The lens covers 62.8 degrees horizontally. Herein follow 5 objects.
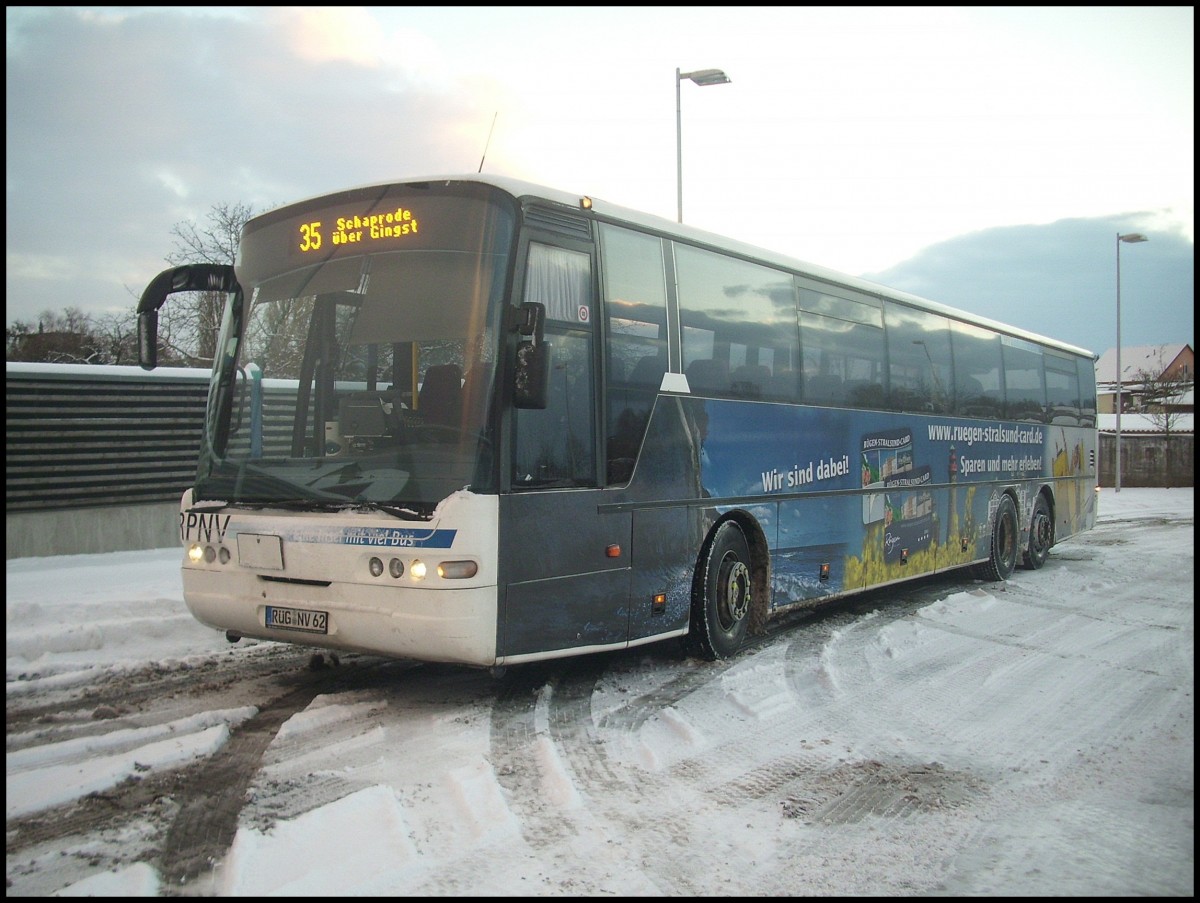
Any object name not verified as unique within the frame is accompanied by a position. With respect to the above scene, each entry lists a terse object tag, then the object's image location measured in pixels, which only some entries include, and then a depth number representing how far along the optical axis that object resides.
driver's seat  5.94
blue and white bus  5.89
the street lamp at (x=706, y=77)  17.45
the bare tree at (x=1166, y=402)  48.00
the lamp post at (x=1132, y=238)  36.69
